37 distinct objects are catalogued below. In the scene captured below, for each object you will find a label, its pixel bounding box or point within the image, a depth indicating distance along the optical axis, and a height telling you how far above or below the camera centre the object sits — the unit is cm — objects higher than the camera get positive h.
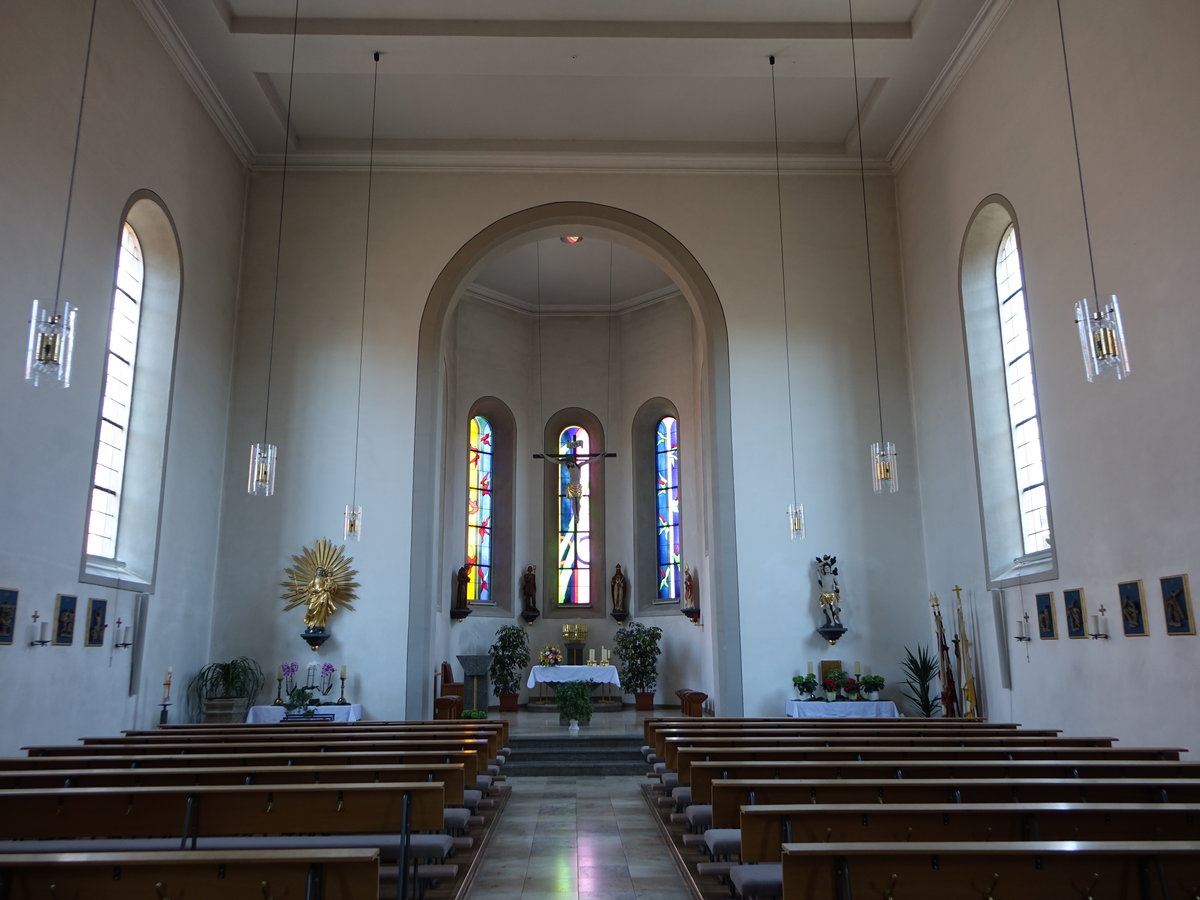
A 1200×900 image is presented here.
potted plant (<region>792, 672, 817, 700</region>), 1037 -25
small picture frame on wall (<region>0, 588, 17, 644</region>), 660 +39
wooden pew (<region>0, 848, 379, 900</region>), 268 -60
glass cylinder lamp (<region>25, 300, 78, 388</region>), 502 +175
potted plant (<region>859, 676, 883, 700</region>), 1025 -23
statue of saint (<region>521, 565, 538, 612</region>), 1650 +133
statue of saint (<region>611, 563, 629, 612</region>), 1659 +131
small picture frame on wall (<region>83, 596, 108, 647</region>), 784 +39
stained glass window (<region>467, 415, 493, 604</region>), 1645 +274
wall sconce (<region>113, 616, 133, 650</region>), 834 +28
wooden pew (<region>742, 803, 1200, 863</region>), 335 -58
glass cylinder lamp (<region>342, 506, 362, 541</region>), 962 +149
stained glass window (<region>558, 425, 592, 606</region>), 1717 +248
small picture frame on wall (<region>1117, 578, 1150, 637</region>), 675 +38
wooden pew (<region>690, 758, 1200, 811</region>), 452 -53
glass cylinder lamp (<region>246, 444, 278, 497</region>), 848 +180
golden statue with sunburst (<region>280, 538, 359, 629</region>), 1059 +99
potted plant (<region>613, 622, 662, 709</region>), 1516 +4
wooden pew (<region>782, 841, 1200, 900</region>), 271 -61
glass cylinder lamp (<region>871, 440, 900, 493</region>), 840 +178
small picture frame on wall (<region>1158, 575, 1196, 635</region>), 620 +37
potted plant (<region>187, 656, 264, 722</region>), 996 -26
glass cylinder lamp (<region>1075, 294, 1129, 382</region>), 516 +179
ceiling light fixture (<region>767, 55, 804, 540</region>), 981 +403
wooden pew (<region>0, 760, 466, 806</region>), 436 -52
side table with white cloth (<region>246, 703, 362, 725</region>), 984 -49
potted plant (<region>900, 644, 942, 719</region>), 1033 -18
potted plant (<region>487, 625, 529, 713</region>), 1522 +4
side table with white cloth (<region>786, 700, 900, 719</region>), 1001 -50
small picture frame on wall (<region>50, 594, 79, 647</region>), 731 +38
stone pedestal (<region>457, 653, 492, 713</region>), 1420 -23
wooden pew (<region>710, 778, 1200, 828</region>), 388 -55
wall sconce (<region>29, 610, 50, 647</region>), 700 +26
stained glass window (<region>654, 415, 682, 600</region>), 1667 +294
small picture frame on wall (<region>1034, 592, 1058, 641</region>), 810 +38
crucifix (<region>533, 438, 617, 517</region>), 1598 +355
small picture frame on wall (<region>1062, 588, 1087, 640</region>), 758 +39
